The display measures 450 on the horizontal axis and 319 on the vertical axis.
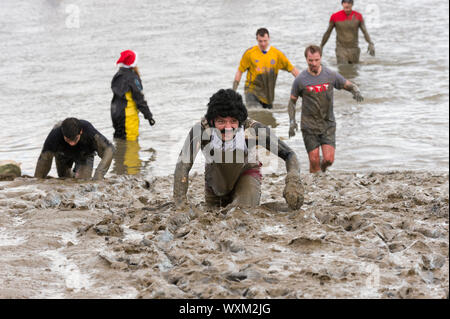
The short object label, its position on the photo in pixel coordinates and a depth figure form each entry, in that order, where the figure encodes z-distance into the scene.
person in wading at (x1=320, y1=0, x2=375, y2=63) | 29.39
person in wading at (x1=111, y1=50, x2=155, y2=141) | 19.98
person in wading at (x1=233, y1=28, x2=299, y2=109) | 22.30
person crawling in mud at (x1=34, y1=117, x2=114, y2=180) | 15.40
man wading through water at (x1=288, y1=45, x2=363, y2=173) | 16.89
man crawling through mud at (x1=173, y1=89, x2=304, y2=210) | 11.09
